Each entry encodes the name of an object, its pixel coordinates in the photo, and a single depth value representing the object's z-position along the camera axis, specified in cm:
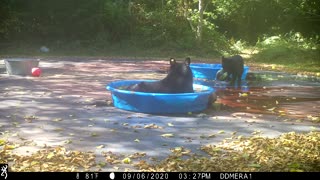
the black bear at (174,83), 909
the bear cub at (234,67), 1272
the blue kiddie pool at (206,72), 1418
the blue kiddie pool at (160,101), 811
